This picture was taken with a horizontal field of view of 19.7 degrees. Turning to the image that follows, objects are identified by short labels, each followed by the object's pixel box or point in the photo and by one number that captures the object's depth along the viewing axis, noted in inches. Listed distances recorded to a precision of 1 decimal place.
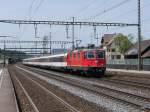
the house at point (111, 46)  4817.9
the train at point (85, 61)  1587.1
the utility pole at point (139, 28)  1901.3
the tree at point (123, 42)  4552.2
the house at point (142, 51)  2999.5
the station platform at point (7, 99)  657.6
